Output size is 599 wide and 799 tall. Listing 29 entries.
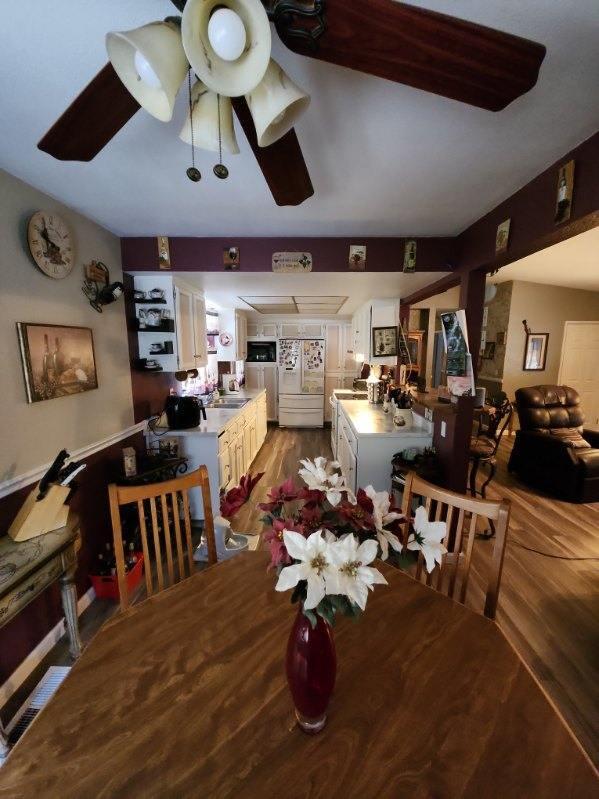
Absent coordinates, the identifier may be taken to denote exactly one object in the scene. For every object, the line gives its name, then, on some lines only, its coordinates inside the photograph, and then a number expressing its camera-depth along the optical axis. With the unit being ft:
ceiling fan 1.98
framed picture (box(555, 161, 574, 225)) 4.30
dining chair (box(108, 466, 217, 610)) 3.73
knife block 4.54
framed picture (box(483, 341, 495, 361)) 16.88
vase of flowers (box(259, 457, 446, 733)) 1.97
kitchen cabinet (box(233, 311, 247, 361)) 15.62
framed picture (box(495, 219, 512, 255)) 5.58
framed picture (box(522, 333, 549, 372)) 15.75
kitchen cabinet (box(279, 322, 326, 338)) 18.39
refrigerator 18.25
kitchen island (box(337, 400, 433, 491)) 8.72
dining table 2.01
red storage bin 6.48
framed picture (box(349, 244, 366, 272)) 7.49
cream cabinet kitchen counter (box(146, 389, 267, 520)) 9.12
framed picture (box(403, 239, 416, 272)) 7.40
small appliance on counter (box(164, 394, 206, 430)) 9.16
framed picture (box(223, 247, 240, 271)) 7.54
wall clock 5.19
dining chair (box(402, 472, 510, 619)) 3.55
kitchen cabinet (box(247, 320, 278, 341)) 18.86
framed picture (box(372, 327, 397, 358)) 11.32
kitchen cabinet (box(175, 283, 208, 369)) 8.68
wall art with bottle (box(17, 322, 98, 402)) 5.06
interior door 15.83
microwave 18.90
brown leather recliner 10.23
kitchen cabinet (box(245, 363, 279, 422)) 19.08
